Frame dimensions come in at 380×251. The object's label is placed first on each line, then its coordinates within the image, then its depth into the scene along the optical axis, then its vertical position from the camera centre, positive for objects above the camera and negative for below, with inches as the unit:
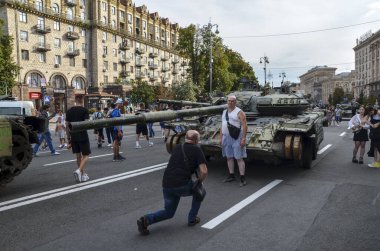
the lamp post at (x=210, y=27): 1532.0 +337.8
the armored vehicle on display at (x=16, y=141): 251.2 -25.5
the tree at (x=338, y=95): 4148.6 +90.4
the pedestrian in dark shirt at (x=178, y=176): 179.5 -35.5
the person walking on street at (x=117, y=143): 401.3 -41.0
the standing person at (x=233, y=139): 282.4 -27.4
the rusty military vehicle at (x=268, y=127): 300.0 -20.8
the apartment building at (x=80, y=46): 1744.6 +349.1
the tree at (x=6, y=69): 1217.3 +132.2
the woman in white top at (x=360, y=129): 388.5 -28.4
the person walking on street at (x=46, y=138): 453.2 -40.1
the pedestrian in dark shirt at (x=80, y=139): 294.4 -26.8
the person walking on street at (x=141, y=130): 523.8 -36.7
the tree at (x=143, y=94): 2010.3 +65.5
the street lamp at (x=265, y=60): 1648.6 +197.2
